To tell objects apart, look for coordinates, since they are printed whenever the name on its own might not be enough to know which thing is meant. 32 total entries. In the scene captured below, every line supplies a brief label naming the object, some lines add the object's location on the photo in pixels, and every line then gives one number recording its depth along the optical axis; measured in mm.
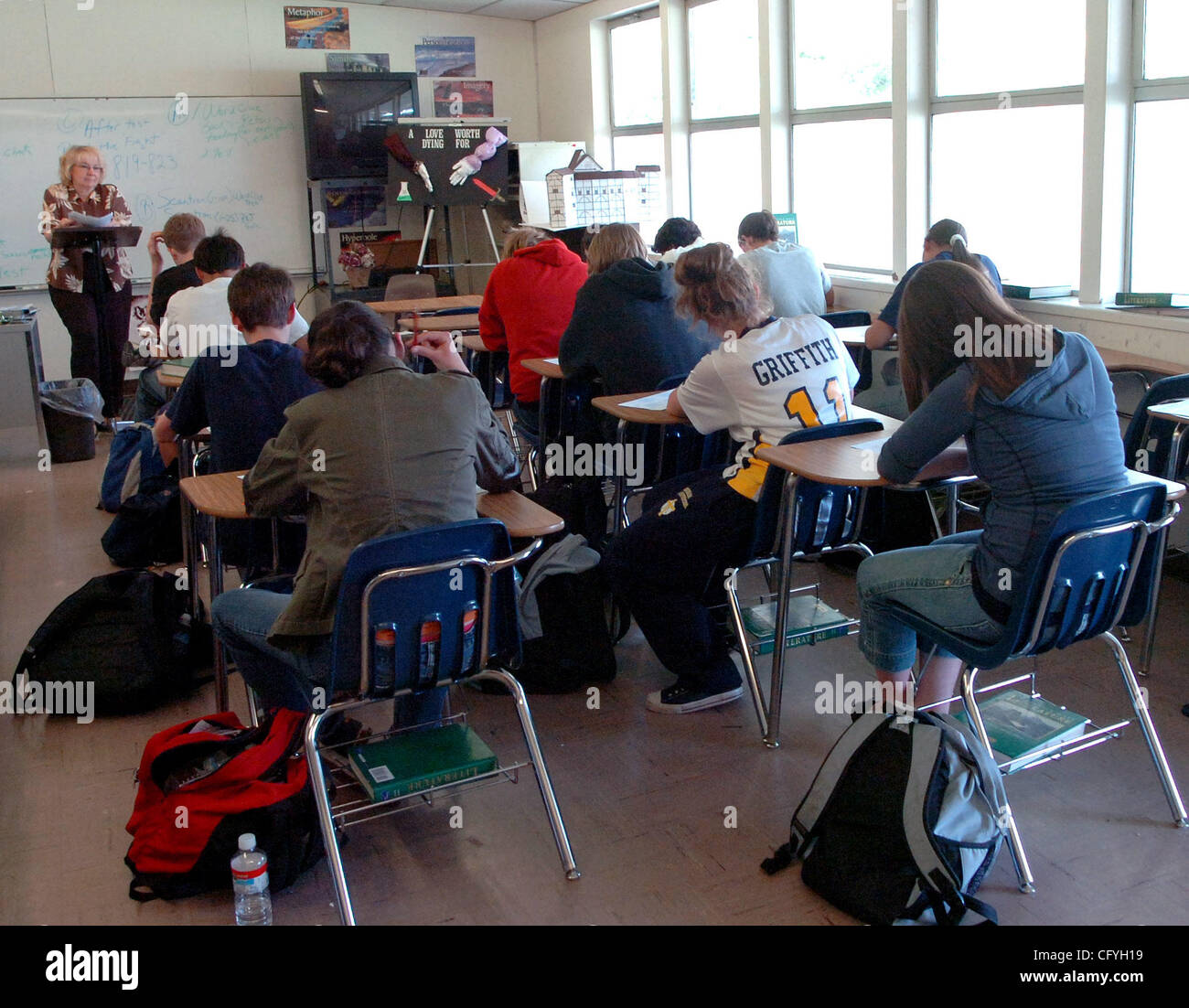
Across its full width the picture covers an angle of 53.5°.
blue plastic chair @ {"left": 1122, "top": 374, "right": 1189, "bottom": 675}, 3393
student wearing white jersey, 2926
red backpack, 2312
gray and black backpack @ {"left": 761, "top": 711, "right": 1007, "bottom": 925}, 2105
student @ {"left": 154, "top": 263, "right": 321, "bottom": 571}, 2996
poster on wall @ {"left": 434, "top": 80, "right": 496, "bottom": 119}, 8484
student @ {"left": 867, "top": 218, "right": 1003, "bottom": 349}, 4586
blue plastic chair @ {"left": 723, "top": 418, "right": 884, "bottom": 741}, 2854
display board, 7566
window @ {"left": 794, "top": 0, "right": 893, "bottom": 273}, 5891
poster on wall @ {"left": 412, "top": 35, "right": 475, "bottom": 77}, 8359
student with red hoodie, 4605
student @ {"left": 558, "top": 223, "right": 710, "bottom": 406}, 3928
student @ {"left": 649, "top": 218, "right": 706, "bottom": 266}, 5039
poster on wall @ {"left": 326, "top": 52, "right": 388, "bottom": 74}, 7988
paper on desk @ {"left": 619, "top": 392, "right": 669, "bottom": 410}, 3416
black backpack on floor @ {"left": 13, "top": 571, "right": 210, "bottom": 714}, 3143
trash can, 6082
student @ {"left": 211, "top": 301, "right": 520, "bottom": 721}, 2254
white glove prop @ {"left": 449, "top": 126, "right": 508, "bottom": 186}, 7660
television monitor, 7672
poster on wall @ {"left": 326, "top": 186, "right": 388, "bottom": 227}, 8172
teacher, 6492
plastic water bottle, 2236
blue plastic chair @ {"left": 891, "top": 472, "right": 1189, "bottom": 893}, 2146
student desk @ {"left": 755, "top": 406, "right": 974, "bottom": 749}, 2562
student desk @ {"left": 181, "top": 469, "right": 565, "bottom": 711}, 2479
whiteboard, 7199
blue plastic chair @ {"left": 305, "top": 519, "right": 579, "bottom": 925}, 2096
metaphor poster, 7820
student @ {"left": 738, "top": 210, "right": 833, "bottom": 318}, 4965
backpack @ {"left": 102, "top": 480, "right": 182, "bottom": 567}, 4297
